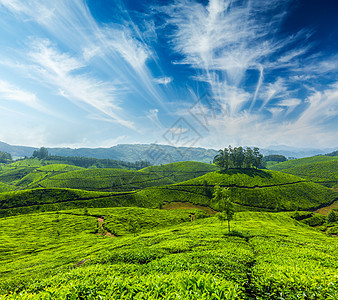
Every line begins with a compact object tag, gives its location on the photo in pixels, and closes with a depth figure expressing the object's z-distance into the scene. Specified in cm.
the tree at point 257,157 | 18395
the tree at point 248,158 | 18512
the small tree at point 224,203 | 4028
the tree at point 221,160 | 18809
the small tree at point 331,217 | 8781
